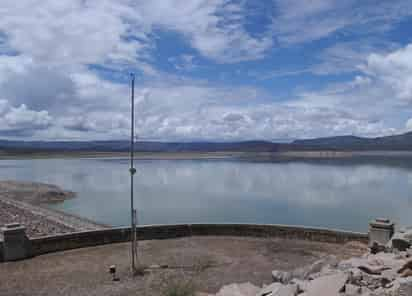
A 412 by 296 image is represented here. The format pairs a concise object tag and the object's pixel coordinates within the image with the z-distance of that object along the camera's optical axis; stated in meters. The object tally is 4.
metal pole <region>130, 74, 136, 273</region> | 7.51
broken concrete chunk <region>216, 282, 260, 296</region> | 5.63
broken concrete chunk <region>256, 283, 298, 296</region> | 5.04
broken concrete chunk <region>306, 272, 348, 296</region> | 4.75
